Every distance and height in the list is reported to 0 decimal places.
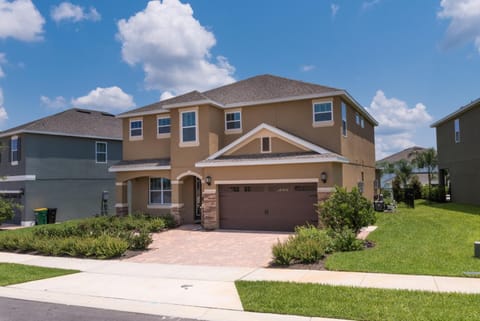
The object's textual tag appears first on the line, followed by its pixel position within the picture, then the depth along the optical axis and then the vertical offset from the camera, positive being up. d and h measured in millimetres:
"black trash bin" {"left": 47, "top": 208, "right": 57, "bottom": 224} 23031 -1859
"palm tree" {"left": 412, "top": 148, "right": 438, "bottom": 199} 37250 +1925
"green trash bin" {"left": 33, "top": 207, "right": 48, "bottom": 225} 22781 -1866
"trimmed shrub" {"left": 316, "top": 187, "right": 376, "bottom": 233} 12906 -1052
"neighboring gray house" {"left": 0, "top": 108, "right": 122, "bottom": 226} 23688 +1379
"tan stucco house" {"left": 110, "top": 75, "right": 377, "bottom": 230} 16875 +1406
